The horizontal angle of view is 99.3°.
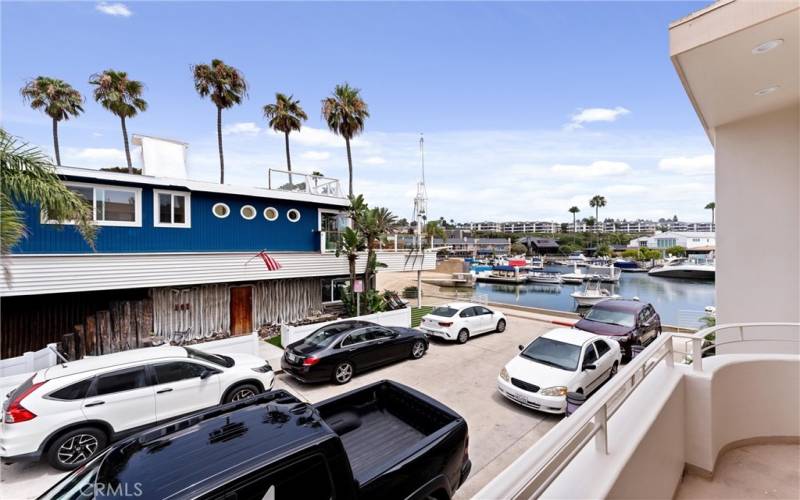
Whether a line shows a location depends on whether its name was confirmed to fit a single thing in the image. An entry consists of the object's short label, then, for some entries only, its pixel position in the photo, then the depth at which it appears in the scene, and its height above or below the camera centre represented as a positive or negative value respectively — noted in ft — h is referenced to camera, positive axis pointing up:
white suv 16.62 -8.07
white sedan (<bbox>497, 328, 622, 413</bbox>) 22.85 -9.03
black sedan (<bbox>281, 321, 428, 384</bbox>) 27.66 -8.95
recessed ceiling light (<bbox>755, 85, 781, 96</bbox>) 16.39 +7.46
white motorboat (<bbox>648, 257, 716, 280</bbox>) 167.12 -13.80
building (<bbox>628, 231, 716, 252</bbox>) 277.11 +2.45
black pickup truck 7.70 -5.19
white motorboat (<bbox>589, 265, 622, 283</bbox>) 155.12 -14.41
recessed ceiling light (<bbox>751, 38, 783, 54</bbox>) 12.22 +7.20
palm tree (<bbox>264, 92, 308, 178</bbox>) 83.25 +33.64
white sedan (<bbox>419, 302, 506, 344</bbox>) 39.96 -9.11
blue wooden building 31.65 -1.08
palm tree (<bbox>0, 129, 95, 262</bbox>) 19.71 +4.19
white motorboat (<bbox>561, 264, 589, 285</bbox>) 166.72 -16.21
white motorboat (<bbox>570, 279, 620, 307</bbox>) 97.86 -15.09
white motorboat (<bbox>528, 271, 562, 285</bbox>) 168.30 -16.25
